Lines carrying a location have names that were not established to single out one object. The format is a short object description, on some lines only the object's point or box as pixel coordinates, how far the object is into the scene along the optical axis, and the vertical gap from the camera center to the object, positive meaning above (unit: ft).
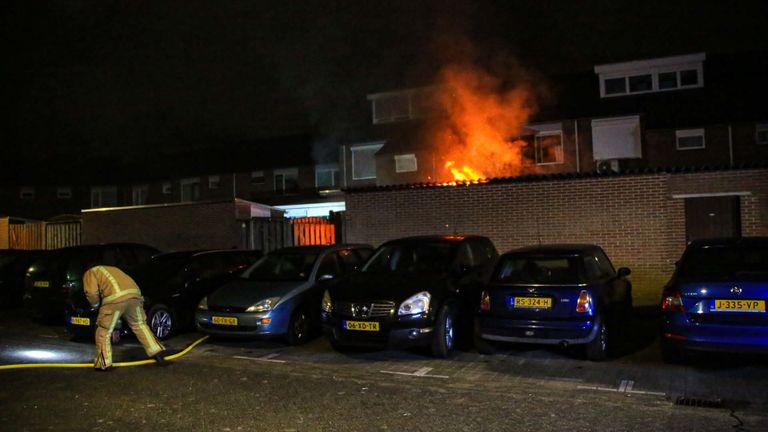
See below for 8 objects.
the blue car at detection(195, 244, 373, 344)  26.21 -2.93
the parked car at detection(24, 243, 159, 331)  34.24 -2.04
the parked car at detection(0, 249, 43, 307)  42.50 -2.22
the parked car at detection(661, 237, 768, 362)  18.53 -2.73
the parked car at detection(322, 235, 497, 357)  22.98 -2.88
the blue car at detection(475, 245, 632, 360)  21.42 -3.01
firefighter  22.82 -2.80
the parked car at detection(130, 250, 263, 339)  29.84 -2.38
